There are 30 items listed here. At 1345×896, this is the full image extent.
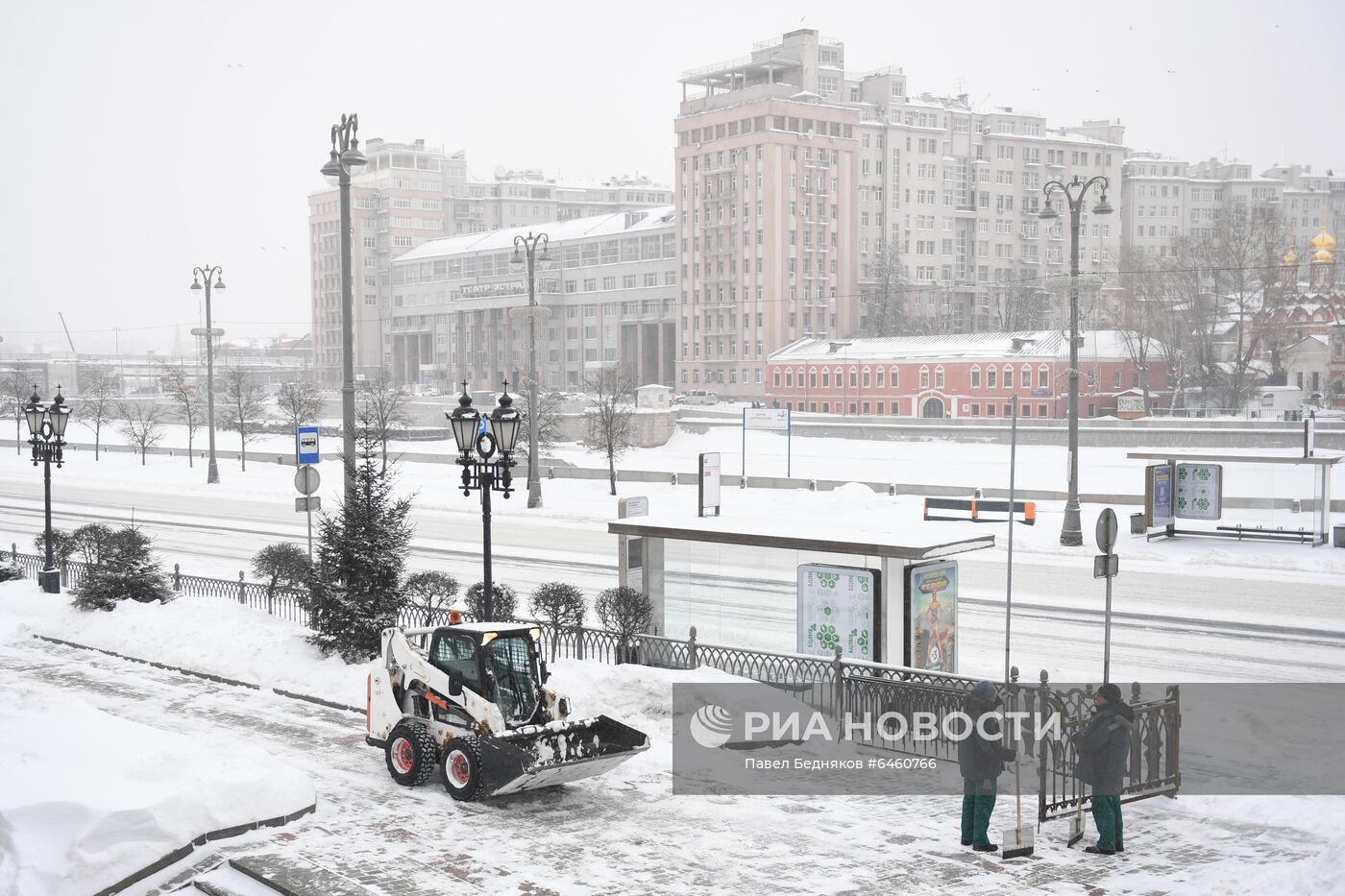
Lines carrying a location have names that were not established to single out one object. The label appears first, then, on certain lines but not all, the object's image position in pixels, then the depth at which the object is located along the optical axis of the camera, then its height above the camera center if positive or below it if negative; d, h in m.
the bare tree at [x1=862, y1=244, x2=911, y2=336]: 109.31 +9.82
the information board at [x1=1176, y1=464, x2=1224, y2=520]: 31.61 -2.57
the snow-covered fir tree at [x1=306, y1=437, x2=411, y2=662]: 16.92 -2.64
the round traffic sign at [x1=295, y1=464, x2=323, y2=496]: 21.92 -1.54
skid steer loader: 11.27 -3.28
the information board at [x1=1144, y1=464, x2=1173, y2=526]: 31.64 -2.64
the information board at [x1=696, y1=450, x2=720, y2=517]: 24.37 -1.81
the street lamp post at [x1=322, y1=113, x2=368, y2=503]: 19.80 +2.95
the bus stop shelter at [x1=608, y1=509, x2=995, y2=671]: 15.12 -2.41
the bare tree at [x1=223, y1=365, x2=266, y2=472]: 67.38 -0.50
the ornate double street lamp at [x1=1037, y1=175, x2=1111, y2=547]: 30.41 -0.15
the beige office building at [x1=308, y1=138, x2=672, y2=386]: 157.25 +26.57
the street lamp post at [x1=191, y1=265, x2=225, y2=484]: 52.16 +0.39
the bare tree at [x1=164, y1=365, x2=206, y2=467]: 68.38 -0.62
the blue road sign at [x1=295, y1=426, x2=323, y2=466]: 22.23 -0.88
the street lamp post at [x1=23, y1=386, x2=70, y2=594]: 25.28 -0.58
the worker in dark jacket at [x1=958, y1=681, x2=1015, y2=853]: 10.07 -3.23
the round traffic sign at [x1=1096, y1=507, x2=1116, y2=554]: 14.48 -1.71
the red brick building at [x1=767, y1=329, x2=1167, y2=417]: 77.94 +1.67
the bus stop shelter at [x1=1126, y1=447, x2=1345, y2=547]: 29.95 -3.02
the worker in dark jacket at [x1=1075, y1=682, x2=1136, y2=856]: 9.99 -3.14
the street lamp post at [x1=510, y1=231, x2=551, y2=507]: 40.75 +0.18
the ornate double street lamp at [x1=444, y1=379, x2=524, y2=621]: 15.52 -0.48
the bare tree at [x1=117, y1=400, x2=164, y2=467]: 63.83 -2.04
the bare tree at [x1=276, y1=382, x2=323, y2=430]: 66.81 -0.24
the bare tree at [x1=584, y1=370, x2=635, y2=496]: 49.72 -1.25
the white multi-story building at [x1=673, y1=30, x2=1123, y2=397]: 106.62 +19.29
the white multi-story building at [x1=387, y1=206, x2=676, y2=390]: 122.19 +10.88
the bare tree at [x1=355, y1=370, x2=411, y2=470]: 57.64 -0.49
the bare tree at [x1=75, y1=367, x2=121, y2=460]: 85.97 -0.19
